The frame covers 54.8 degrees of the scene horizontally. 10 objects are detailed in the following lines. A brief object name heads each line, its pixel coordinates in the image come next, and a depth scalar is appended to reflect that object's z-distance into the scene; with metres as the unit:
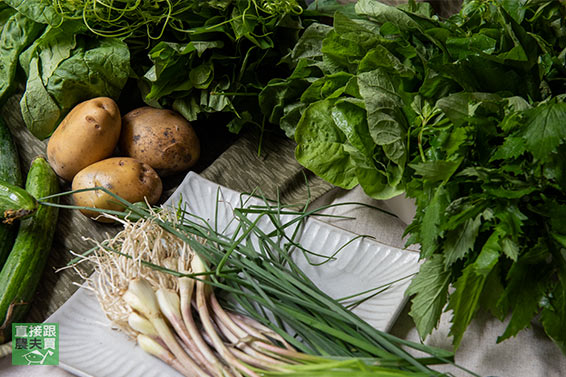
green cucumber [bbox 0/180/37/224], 0.94
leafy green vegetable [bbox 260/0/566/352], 0.68
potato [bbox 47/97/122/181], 1.09
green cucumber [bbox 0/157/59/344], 0.90
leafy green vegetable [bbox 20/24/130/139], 1.13
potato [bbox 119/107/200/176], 1.13
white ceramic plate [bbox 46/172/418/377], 0.78
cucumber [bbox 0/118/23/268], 0.99
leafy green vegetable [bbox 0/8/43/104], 1.19
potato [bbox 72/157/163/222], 1.04
